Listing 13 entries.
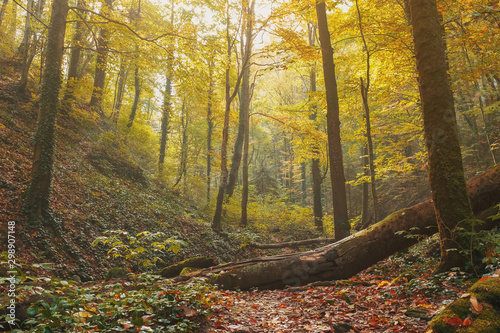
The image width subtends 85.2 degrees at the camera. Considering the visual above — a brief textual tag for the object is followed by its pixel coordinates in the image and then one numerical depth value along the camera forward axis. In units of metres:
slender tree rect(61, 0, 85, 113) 12.24
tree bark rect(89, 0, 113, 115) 16.30
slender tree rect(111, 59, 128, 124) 18.73
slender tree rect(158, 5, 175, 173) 20.84
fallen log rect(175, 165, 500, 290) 5.79
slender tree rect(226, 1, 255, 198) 16.08
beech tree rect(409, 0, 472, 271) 3.81
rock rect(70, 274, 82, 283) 6.43
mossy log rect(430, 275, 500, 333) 2.06
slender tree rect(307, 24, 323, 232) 16.59
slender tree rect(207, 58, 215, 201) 21.00
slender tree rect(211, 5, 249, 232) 12.35
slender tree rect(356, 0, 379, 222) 8.73
